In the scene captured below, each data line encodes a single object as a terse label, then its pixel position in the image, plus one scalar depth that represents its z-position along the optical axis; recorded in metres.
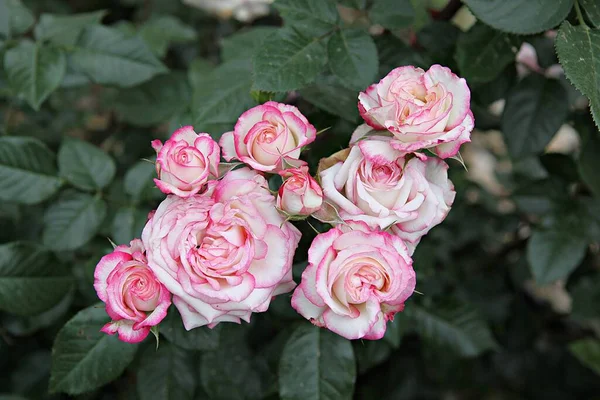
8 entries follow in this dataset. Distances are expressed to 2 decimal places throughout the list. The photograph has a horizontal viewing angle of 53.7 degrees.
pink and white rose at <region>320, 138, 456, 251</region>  0.66
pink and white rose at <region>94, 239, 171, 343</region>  0.65
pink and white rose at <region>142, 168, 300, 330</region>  0.62
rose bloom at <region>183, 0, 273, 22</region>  1.68
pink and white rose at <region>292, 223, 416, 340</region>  0.62
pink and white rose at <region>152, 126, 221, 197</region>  0.66
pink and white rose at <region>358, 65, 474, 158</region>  0.65
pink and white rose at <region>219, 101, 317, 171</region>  0.68
